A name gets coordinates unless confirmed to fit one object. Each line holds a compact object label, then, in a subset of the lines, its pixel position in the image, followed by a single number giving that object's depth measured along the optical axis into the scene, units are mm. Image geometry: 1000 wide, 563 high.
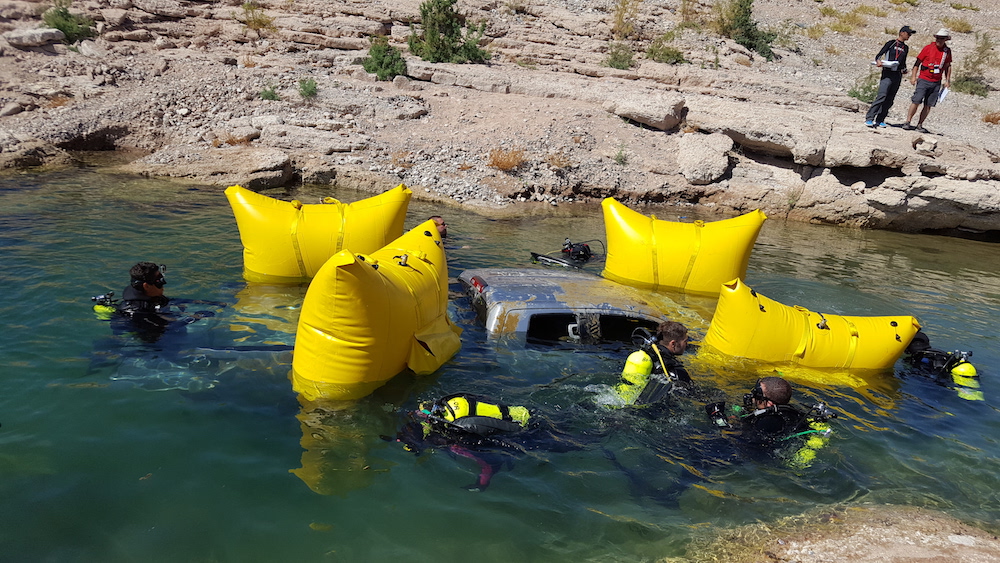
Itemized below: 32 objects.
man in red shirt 12375
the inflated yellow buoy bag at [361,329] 4621
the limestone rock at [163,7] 18859
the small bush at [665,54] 19156
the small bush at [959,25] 24203
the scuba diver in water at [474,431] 4465
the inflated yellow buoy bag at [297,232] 7227
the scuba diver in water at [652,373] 5258
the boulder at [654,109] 15602
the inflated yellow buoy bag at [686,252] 7777
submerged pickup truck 6176
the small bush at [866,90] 16938
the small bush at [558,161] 13828
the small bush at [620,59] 18930
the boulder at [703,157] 14203
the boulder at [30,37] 15945
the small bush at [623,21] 20697
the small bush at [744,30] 20719
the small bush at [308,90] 15188
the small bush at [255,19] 19016
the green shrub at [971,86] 19266
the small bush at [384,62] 17094
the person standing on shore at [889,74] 12547
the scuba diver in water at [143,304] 5941
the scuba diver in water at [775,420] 4910
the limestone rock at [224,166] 12297
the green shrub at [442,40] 18516
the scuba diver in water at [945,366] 6391
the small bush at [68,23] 16750
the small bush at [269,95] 15109
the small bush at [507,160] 13547
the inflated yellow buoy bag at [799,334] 6098
